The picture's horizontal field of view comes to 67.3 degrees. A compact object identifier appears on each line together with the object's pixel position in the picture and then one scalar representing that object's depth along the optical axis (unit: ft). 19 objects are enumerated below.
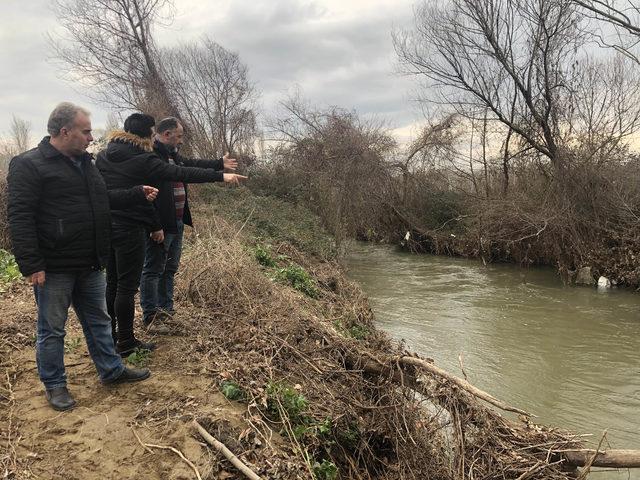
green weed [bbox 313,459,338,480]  10.37
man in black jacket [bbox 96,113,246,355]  13.09
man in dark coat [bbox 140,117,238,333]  14.85
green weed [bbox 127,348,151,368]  13.30
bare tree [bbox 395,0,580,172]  47.21
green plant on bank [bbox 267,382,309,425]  11.66
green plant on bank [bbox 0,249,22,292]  22.28
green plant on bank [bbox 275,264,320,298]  27.25
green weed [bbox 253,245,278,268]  30.29
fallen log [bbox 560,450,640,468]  11.22
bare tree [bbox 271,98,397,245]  52.09
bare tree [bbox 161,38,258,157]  73.20
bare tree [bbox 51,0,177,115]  58.95
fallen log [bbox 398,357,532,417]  11.70
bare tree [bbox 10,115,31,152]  125.06
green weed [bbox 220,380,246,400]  11.83
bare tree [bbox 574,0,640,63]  38.77
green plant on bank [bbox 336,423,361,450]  12.32
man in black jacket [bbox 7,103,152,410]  10.39
